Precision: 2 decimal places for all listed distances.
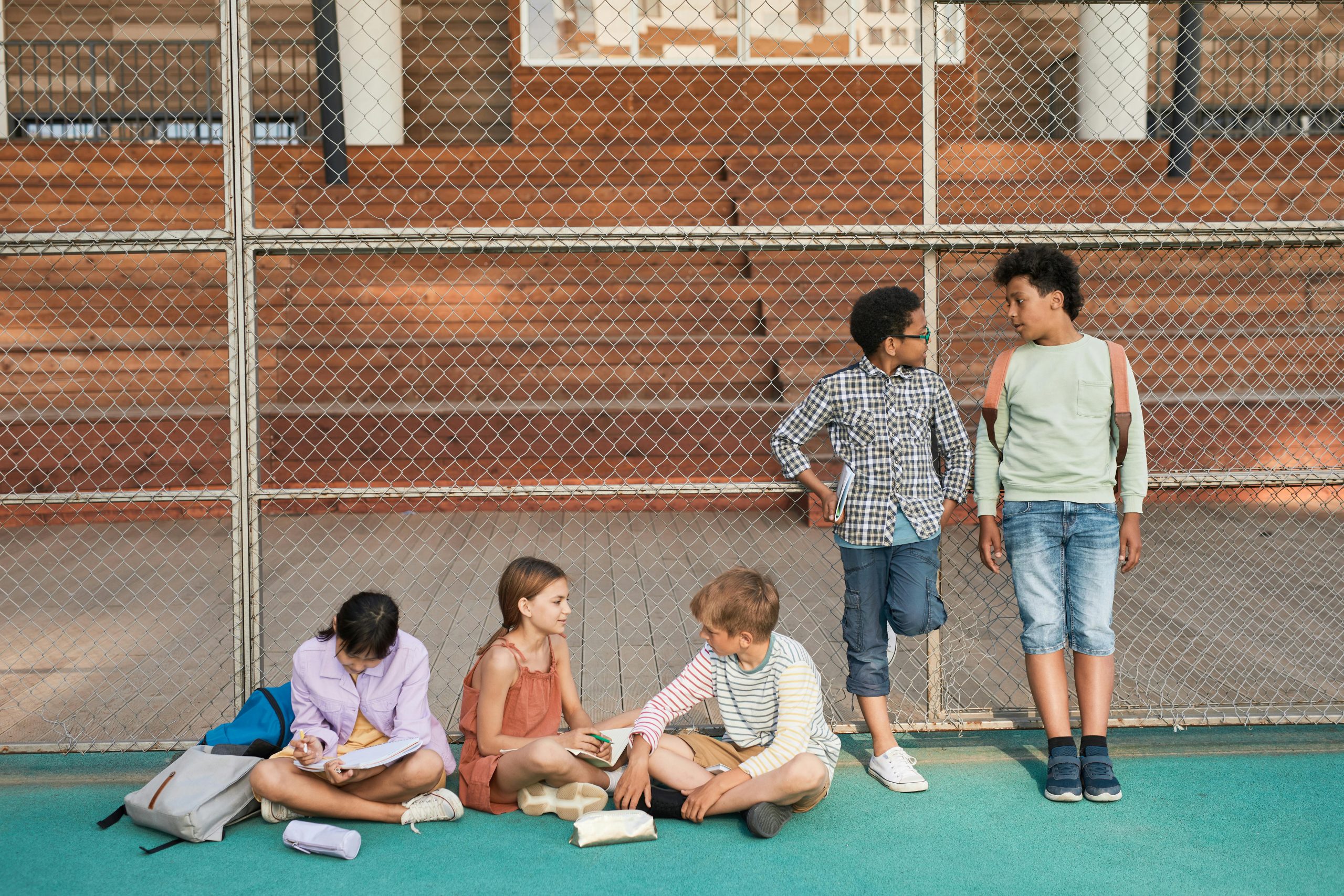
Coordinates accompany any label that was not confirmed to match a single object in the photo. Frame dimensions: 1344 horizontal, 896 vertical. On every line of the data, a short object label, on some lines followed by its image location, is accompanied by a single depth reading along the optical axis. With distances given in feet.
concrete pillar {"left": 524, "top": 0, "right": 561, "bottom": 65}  37.42
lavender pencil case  8.96
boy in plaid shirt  10.35
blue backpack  9.97
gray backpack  9.21
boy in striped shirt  9.20
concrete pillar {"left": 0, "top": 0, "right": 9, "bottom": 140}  33.17
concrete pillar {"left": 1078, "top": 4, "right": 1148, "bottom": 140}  37.76
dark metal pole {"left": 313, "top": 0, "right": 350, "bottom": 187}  31.35
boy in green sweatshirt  10.13
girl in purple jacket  9.32
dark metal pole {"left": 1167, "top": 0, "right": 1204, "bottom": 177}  30.37
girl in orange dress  9.56
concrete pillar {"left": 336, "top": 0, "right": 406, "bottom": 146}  36.14
